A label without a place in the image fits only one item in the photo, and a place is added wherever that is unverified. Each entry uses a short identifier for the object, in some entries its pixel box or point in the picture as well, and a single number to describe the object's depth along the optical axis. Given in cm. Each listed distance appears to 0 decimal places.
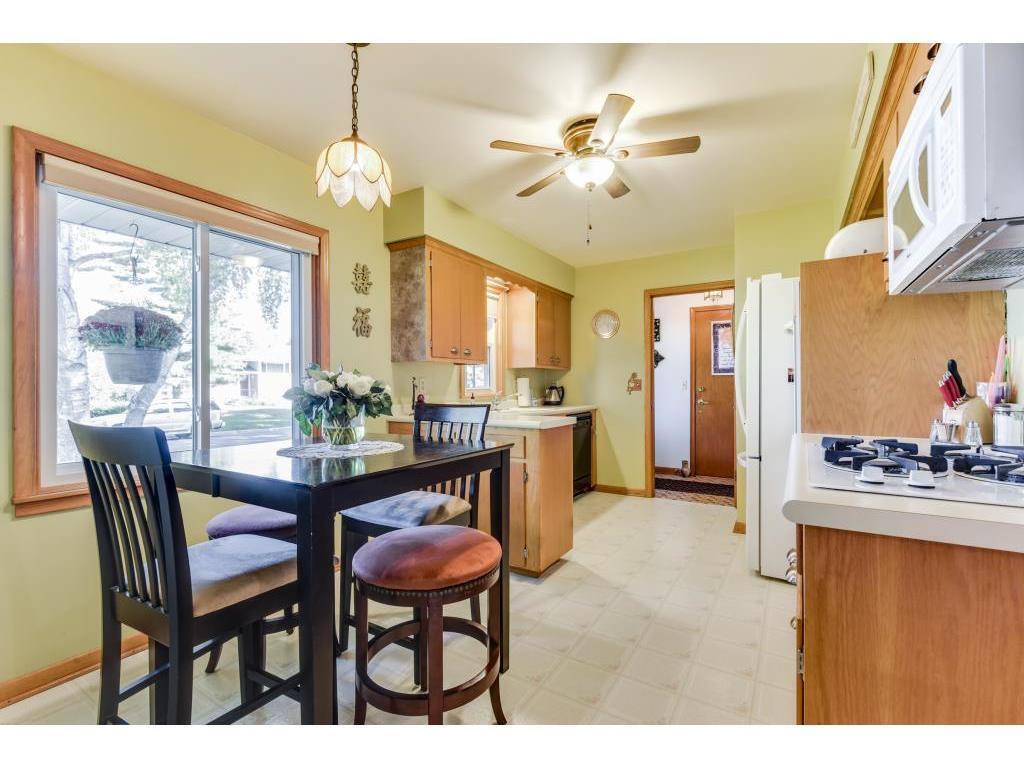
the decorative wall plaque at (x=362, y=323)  307
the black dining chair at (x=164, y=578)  109
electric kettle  496
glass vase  165
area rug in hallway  505
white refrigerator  260
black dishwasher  459
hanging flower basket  200
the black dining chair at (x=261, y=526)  169
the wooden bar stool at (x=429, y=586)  127
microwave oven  81
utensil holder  146
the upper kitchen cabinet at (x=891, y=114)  130
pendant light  175
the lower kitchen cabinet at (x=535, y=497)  271
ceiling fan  204
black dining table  113
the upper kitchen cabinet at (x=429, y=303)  319
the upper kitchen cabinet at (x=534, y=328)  453
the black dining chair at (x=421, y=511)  179
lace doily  158
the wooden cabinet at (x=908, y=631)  72
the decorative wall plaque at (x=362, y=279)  308
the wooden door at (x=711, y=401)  553
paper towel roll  464
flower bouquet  160
